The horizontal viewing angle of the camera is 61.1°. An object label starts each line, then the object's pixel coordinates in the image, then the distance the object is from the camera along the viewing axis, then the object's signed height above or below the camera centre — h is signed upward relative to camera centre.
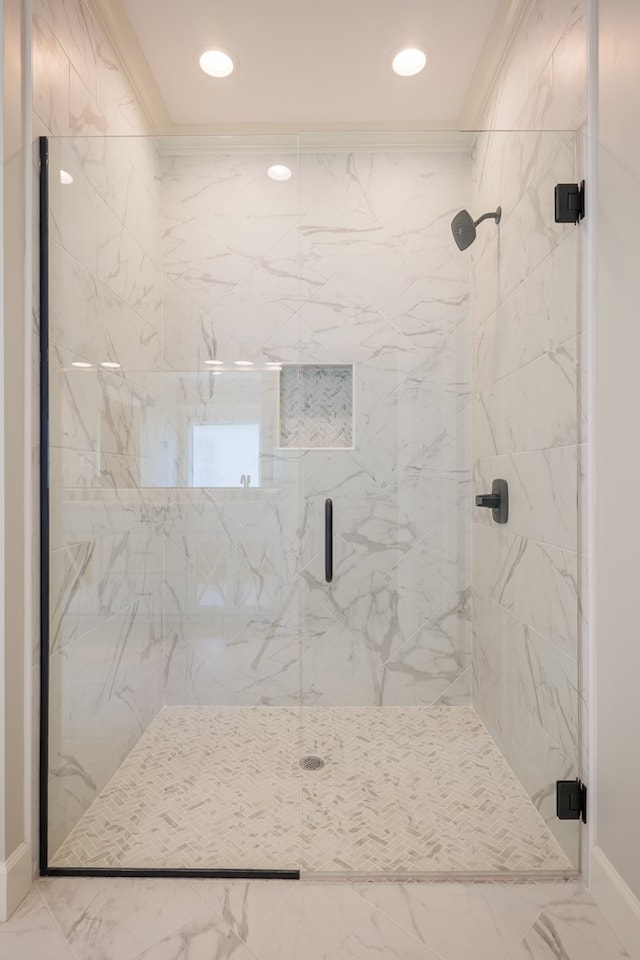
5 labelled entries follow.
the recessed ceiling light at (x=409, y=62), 2.01 +1.56
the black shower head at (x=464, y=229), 1.55 +0.70
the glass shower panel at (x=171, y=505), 1.56 -0.10
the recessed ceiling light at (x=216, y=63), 2.03 +1.56
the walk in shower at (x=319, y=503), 1.50 -0.09
